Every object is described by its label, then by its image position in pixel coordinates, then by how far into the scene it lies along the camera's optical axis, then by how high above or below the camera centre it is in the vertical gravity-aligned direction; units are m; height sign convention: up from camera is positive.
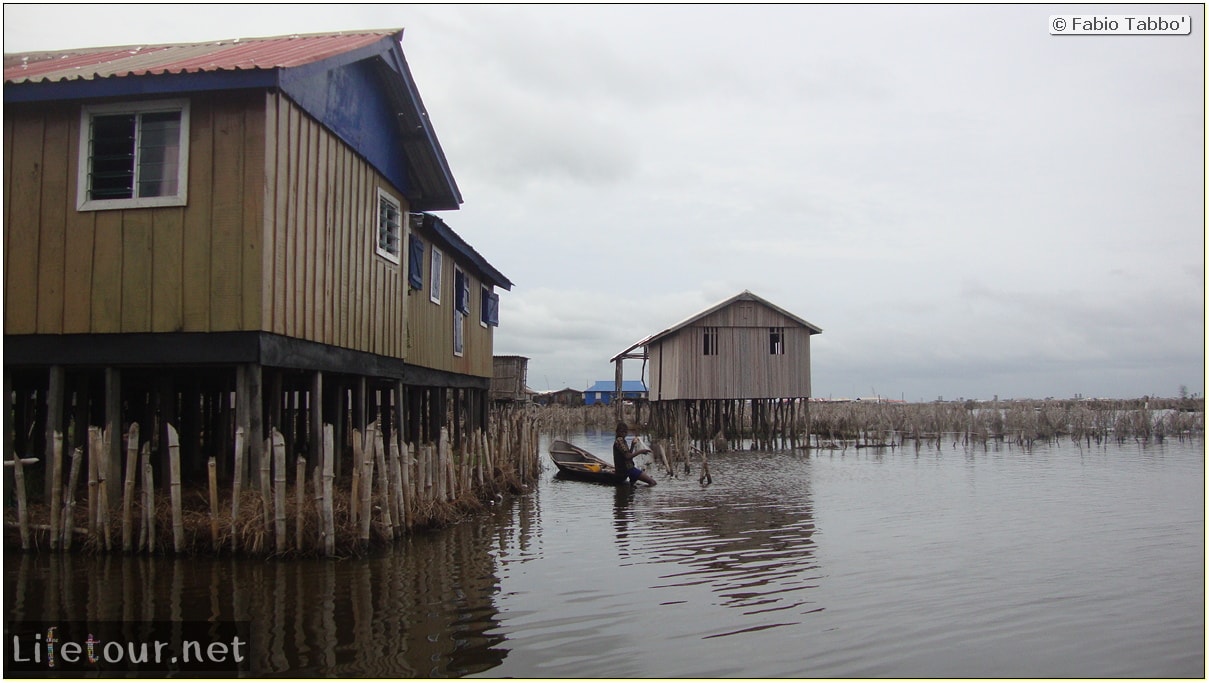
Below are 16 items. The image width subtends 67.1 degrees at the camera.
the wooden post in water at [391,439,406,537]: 11.53 -1.05
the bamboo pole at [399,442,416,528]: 11.98 -0.95
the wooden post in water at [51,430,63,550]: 9.98 -0.76
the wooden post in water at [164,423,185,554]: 9.64 -0.89
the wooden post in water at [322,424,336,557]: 9.88 -1.03
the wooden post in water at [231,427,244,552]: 9.72 -0.83
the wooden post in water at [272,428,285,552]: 9.63 -0.88
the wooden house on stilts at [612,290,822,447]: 34.62 +2.15
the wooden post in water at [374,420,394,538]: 10.82 -0.83
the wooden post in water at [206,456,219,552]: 9.76 -1.01
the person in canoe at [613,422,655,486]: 20.23 -1.20
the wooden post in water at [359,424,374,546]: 10.31 -0.83
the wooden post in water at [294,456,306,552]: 9.82 -0.99
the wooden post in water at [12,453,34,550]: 10.02 -0.96
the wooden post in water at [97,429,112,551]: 9.76 -0.85
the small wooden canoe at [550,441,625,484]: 21.27 -1.28
